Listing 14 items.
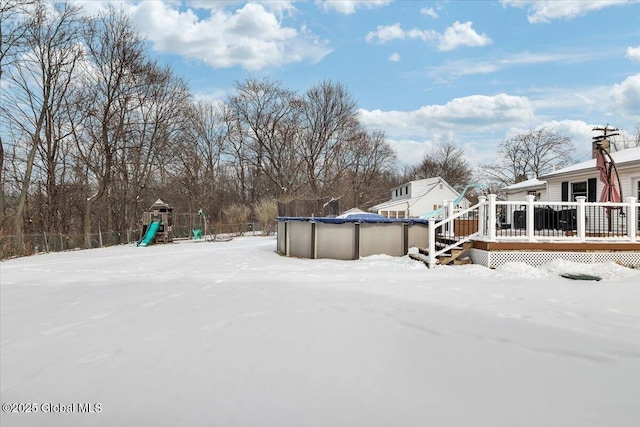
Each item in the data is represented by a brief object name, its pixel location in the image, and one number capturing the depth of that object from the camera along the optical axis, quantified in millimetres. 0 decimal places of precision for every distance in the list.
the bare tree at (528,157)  39375
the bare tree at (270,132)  39500
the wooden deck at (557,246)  9148
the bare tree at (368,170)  47625
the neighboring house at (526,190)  19666
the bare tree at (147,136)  23688
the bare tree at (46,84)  18484
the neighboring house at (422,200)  36406
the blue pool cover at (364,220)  12414
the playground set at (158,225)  20266
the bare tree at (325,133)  40688
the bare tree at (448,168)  50719
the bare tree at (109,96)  21688
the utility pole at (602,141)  10600
